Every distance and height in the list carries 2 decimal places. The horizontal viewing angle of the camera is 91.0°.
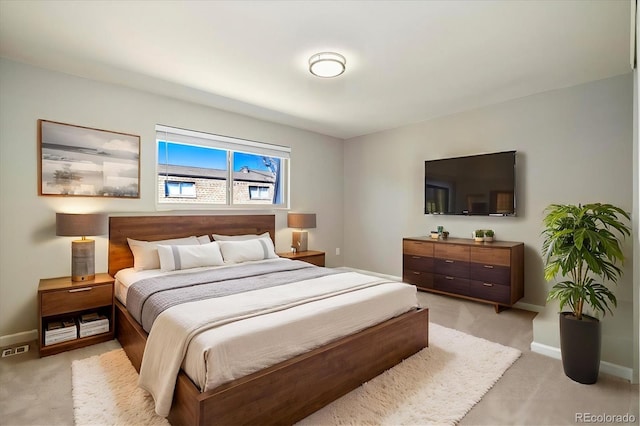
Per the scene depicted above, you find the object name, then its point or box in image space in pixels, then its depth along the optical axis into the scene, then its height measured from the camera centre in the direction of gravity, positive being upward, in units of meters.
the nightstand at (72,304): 2.62 -0.82
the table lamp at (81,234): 2.84 -0.21
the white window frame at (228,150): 3.79 +0.87
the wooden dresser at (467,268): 3.55 -0.70
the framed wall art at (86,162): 3.00 +0.50
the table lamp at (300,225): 4.76 -0.21
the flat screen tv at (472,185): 3.86 +0.36
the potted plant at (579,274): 2.18 -0.47
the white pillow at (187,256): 3.18 -0.48
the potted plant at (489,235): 3.94 -0.29
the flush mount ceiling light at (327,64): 2.73 +1.31
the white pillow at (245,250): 3.67 -0.47
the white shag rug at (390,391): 1.84 -1.20
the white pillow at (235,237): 3.99 -0.34
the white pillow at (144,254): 3.23 -0.45
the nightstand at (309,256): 4.46 -0.65
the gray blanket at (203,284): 2.25 -0.62
